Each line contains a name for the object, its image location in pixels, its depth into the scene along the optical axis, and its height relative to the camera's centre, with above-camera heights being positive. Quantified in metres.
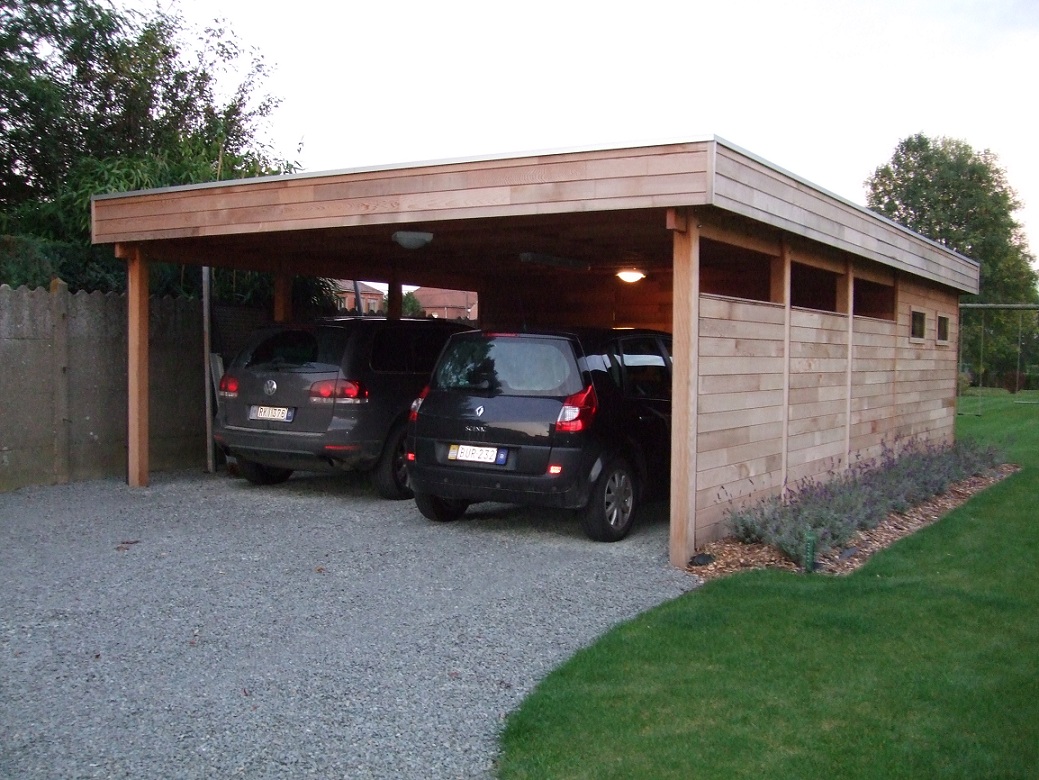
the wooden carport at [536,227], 6.93 +1.20
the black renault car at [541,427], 7.46 -0.50
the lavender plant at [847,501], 7.29 -1.14
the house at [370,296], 57.47 +3.96
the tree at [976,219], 42.53 +6.32
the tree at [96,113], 14.04 +4.27
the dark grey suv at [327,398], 9.04 -0.34
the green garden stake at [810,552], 6.82 -1.28
